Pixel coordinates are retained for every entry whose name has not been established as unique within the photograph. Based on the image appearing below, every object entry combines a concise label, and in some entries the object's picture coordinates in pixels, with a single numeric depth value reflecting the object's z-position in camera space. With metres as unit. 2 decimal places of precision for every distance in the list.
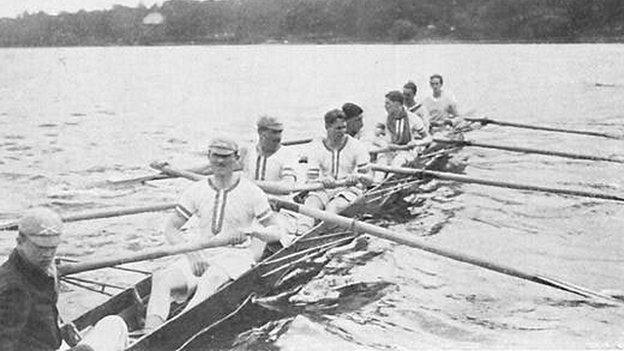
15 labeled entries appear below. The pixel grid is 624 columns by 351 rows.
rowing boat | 5.14
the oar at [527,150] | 12.11
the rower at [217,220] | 5.58
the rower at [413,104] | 12.72
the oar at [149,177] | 8.38
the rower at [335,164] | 8.23
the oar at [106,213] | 6.72
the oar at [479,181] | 9.12
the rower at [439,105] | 14.41
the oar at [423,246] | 5.66
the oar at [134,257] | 4.73
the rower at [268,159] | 7.03
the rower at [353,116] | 9.50
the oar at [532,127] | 14.89
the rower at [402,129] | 10.85
